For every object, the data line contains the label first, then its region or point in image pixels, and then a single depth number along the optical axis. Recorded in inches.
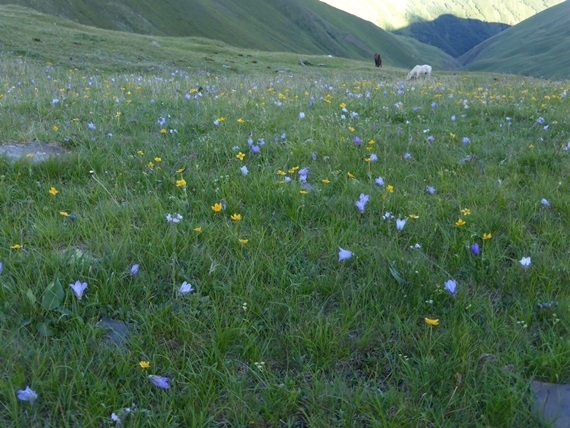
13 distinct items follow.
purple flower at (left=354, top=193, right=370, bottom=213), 173.6
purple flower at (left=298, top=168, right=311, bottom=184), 200.5
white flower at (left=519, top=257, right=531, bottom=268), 139.5
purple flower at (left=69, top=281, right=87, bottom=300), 121.3
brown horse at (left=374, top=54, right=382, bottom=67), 2573.8
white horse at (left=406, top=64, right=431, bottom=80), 1322.5
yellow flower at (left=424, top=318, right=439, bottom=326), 115.3
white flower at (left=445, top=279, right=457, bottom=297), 129.0
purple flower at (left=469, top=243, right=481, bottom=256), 147.8
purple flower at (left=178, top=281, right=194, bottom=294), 126.3
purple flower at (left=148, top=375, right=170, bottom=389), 99.9
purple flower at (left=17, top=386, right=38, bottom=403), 94.0
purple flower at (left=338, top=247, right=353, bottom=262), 141.6
